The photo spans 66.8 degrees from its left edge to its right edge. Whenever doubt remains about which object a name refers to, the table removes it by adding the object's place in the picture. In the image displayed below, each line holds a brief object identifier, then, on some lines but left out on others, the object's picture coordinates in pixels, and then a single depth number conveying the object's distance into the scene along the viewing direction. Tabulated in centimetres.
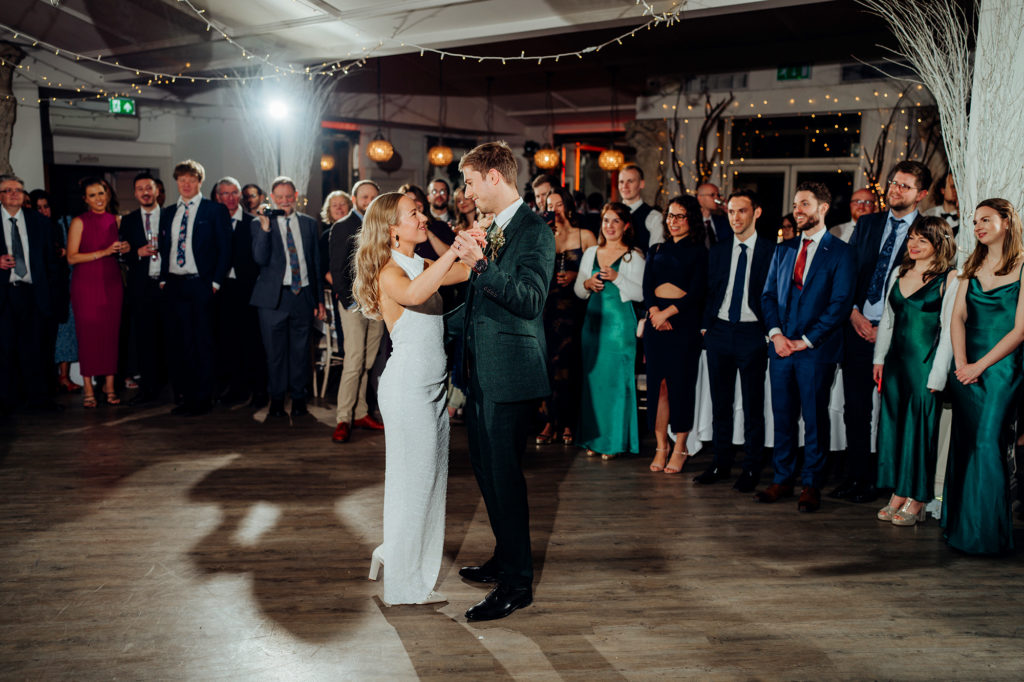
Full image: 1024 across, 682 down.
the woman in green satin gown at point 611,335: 469
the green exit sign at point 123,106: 868
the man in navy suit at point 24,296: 556
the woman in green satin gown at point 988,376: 326
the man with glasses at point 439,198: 582
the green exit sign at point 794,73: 935
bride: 270
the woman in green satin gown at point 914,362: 360
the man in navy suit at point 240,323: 596
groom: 255
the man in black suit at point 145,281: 591
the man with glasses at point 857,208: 554
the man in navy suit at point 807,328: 380
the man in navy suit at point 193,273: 565
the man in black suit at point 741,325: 406
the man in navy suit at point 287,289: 545
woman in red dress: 588
